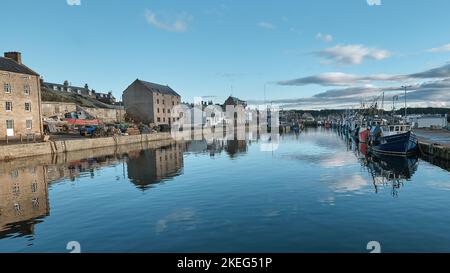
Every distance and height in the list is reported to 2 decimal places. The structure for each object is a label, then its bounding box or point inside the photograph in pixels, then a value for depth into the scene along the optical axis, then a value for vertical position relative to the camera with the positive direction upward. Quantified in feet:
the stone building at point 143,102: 374.84 +25.95
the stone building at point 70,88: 337.93 +41.66
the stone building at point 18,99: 180.75 +16.96
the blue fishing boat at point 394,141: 150.82 -10.51
